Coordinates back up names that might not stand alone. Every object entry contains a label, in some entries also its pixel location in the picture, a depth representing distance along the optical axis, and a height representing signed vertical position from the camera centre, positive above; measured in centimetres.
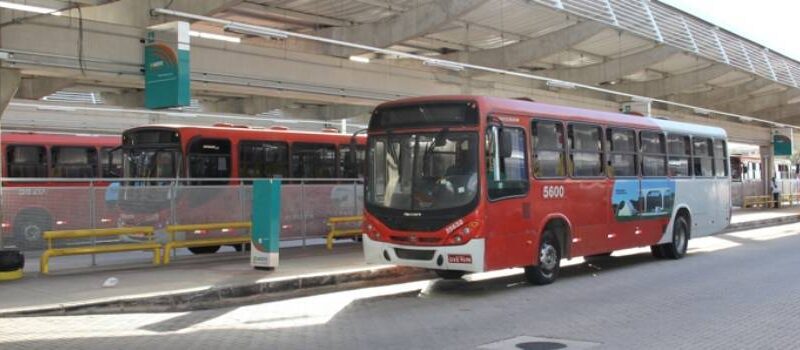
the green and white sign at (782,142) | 4406 +282
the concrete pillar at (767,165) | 4504 +154
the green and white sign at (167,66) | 1443 +277
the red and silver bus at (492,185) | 1155 +19
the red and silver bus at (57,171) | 1372 +102
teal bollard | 1390 -42
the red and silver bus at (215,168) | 1560 +88
